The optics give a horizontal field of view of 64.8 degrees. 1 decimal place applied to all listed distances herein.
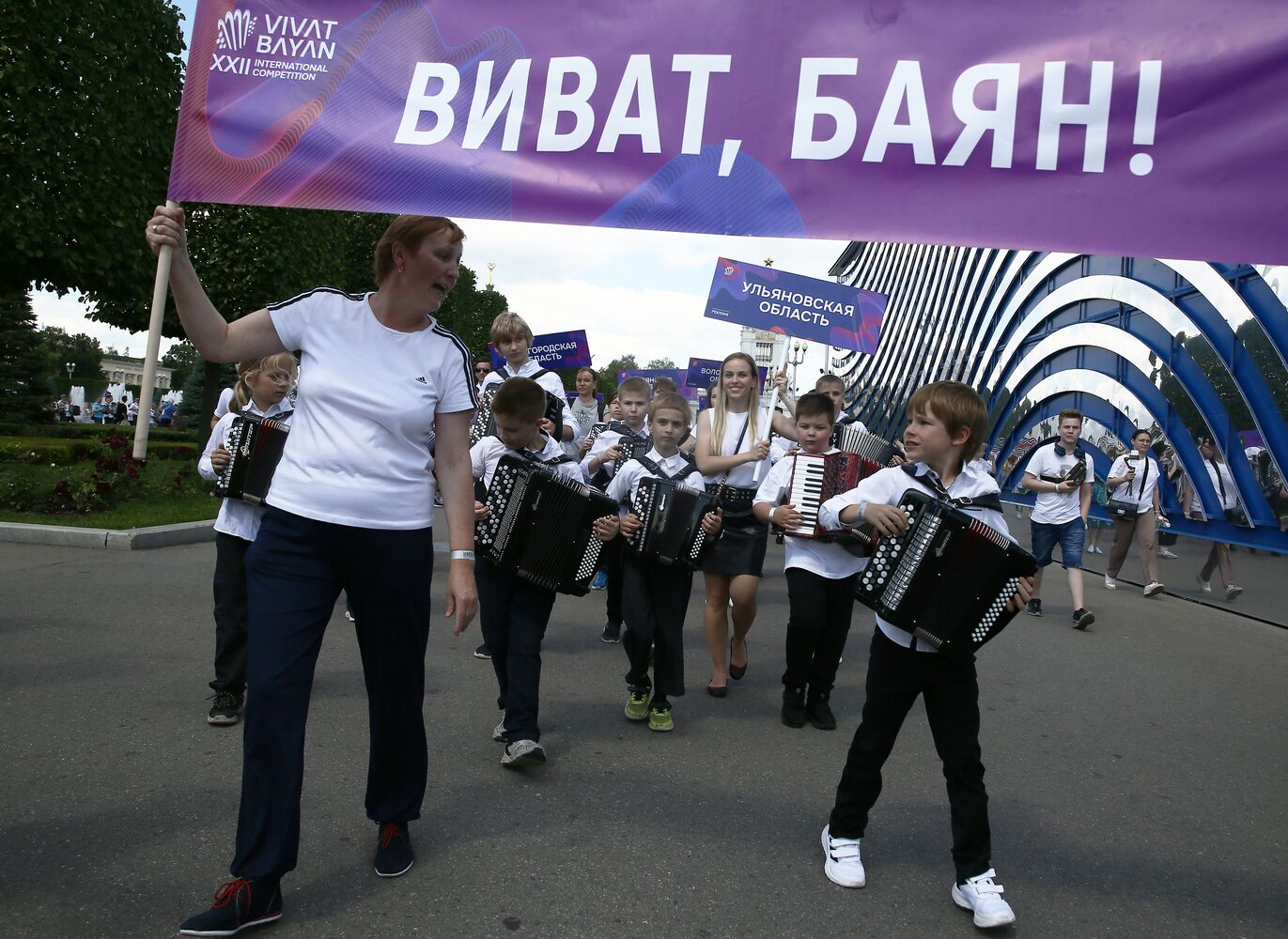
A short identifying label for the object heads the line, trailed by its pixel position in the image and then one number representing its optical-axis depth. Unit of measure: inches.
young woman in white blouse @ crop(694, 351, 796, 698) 227.8
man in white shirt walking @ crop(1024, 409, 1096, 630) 377.7
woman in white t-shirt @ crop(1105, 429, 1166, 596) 468.8
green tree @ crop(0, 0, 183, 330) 560.4
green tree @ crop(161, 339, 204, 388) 3193.9
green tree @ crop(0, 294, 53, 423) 1472.7
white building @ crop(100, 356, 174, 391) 4805.6
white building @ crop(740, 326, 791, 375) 3419.8
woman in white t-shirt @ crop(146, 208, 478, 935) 111.9
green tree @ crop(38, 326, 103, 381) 3846.0
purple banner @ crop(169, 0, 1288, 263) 117.3
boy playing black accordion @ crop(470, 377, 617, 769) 168.2
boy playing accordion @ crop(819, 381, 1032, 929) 130.5
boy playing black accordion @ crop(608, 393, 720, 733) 201.6
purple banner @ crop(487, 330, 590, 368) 503.8
